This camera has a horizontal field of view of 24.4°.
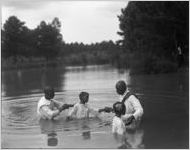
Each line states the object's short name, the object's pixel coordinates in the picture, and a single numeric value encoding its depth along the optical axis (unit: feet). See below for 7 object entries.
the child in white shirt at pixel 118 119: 29.53
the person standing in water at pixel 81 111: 36.99
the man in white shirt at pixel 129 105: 31.24
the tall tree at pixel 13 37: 244.83
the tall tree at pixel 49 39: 264.72
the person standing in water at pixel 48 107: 37.09
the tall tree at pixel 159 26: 91.66
